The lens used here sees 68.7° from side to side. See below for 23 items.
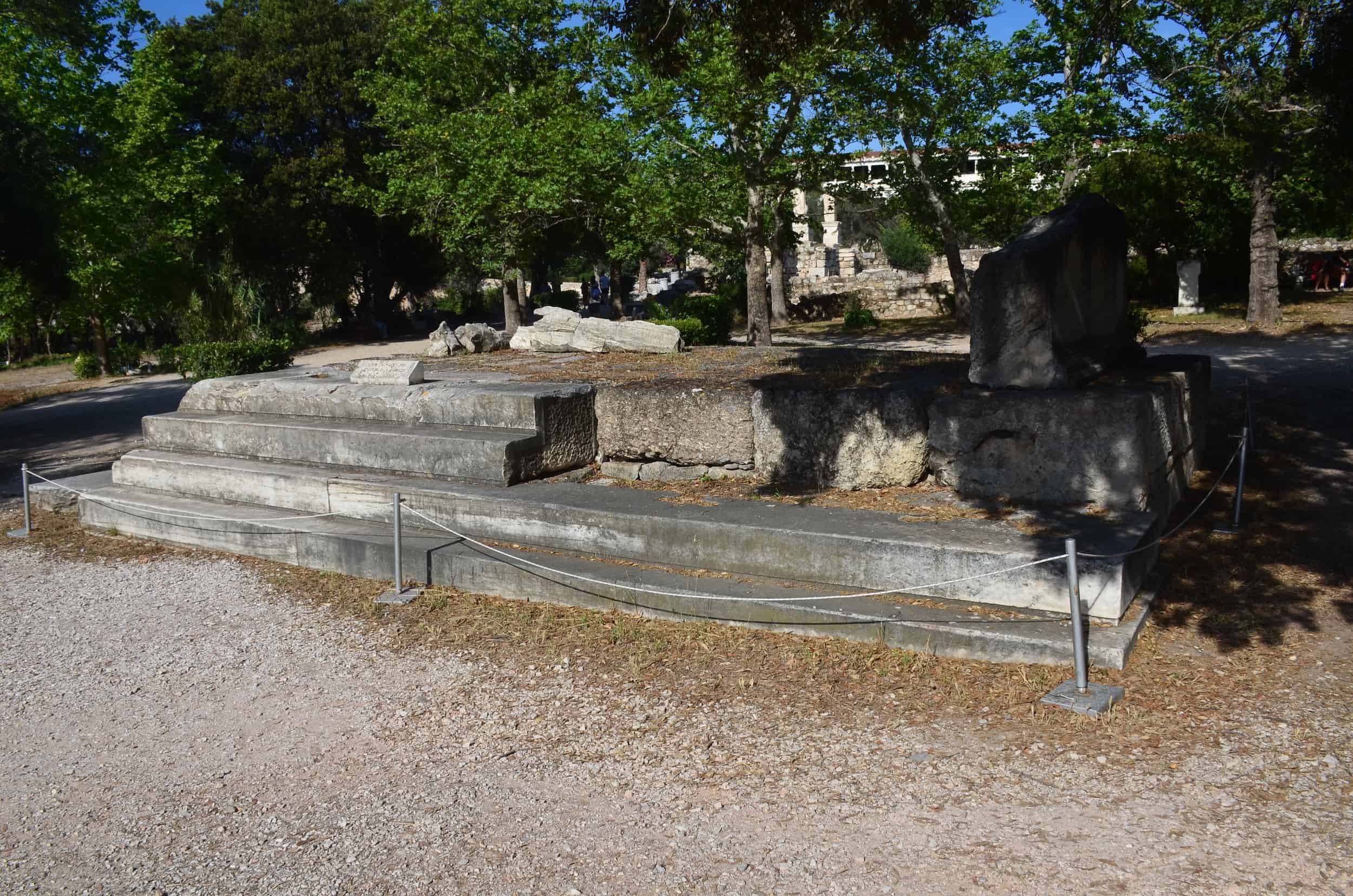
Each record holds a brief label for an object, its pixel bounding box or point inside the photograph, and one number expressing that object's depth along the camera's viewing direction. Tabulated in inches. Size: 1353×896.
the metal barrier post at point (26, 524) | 343.6
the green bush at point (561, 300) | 1663.4
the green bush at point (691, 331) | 648.4
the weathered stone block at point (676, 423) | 264.1
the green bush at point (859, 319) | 956.0
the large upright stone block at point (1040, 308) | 226.1
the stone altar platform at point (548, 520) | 195.9
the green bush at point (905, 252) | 1911.9
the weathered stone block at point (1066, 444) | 212.5
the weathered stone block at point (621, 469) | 285.1
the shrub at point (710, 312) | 741.3
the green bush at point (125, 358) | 939.3
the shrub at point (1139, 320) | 432.8
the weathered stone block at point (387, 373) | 326.3
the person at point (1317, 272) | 917.8
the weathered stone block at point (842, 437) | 241.8
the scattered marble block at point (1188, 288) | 799.1
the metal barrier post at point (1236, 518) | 247.6
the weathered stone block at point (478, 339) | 442.0
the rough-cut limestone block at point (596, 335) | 393.4
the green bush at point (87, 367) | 921.5
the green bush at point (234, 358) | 632.4
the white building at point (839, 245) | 798.5
